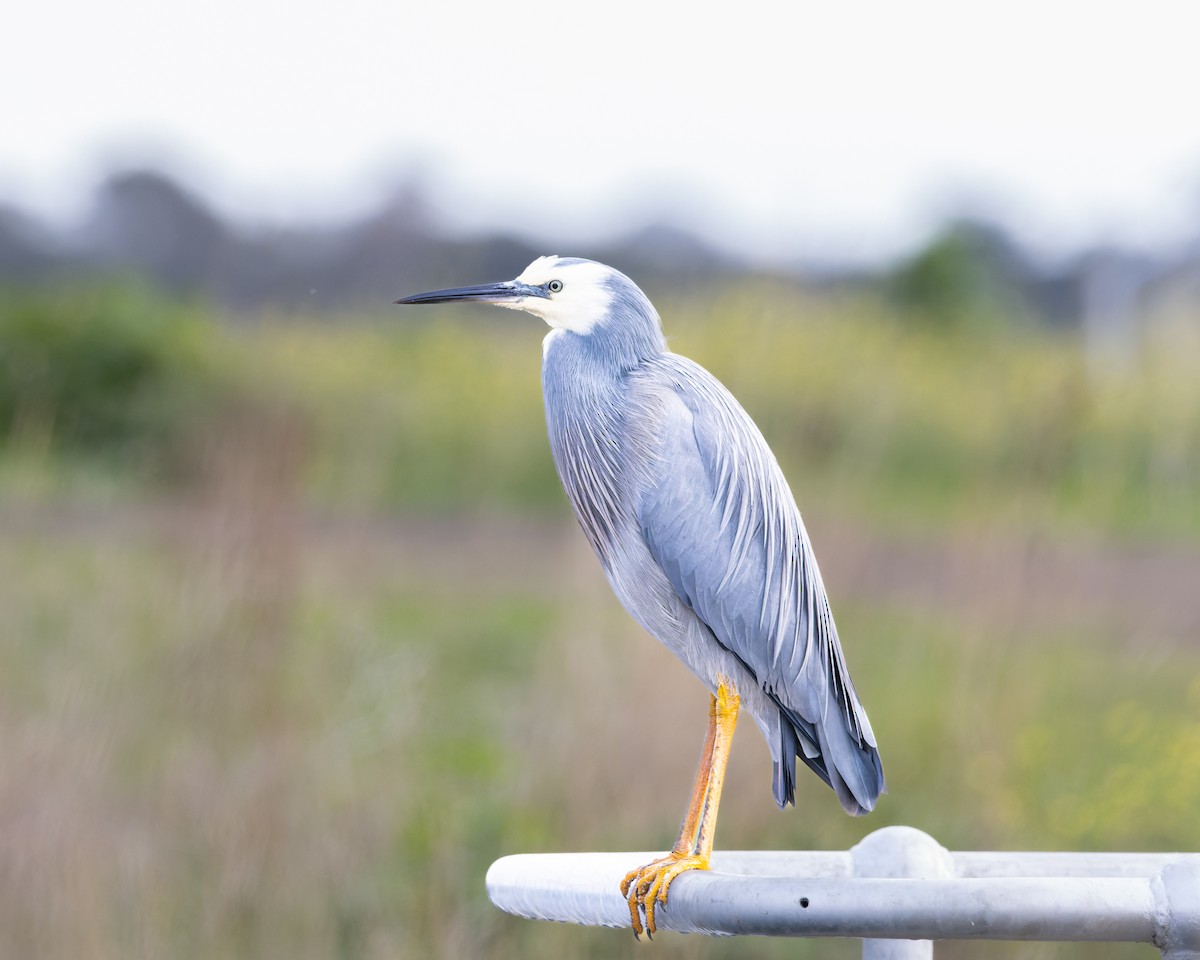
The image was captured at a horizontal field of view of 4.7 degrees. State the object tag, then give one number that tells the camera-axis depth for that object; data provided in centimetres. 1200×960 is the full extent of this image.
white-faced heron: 966
